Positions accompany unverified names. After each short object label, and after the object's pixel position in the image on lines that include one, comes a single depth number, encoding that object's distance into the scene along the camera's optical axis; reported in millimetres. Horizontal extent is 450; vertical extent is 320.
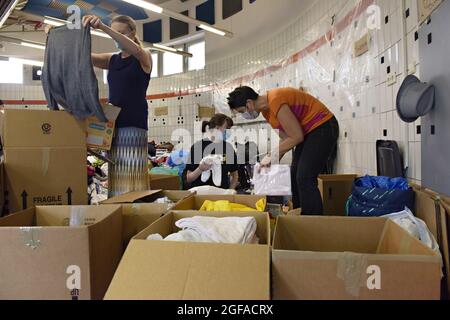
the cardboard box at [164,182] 2279
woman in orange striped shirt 2039
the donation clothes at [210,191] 2000
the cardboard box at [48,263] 1036
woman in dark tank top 1957
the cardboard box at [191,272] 744
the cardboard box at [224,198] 1655
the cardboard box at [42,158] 1646
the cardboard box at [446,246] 1156
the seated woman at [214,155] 2783
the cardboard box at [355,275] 753
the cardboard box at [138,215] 1493
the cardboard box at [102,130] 1842
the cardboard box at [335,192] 2375
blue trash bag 1574
